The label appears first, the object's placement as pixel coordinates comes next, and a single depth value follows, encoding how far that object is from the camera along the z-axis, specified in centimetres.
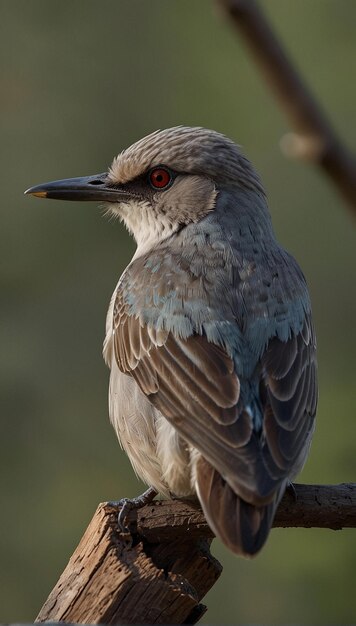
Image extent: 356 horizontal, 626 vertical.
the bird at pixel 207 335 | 691
